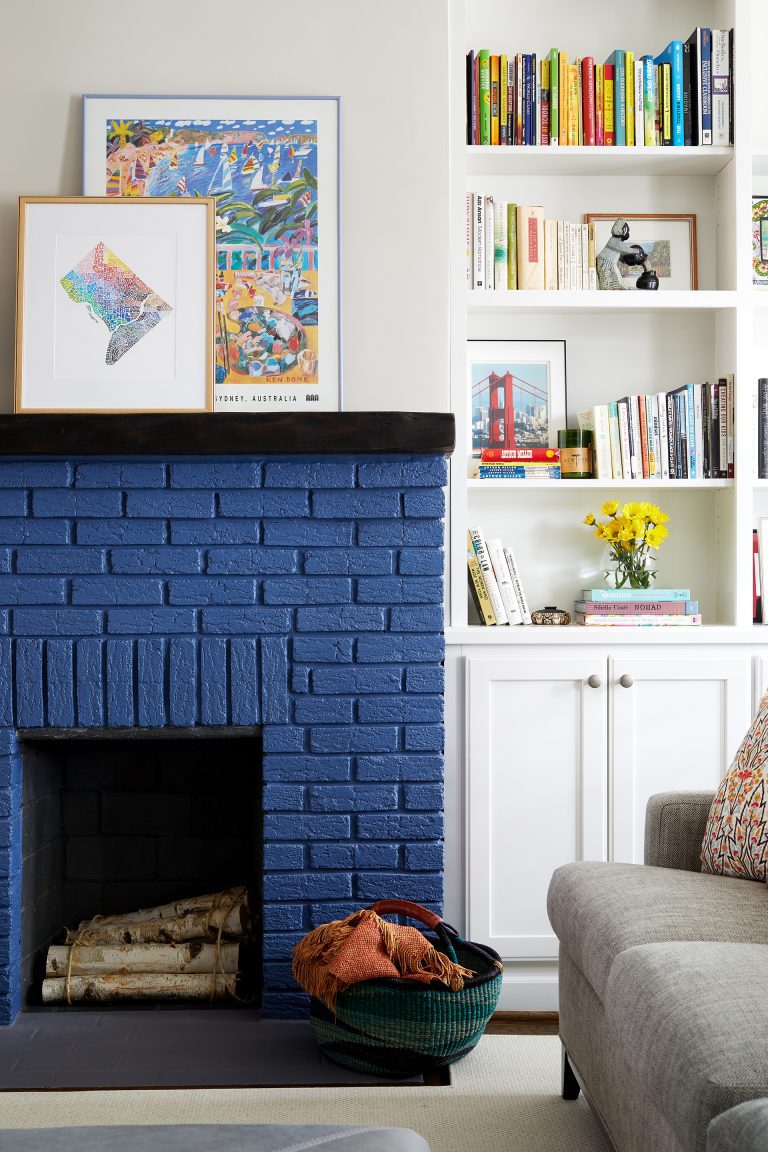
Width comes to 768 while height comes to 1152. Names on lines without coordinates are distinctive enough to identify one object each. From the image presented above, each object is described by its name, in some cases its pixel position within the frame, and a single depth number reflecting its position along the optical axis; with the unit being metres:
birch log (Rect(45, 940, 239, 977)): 2.50
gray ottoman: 1.04
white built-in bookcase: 2.88
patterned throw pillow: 1.86
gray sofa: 1.17
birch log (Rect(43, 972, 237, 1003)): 2.48
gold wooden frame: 2.41
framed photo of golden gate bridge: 2.94
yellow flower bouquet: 2.79
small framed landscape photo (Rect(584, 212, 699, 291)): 2.99
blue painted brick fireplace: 2.38
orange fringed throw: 2.07
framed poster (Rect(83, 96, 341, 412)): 2.50
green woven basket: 2.06
